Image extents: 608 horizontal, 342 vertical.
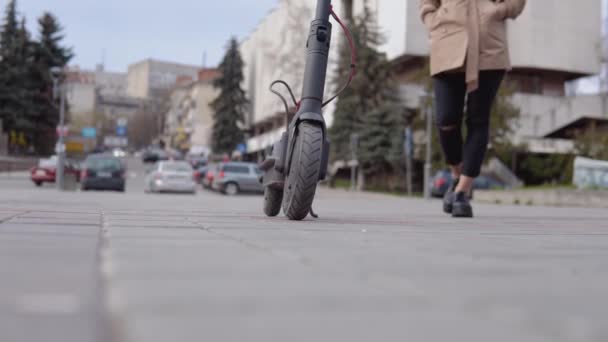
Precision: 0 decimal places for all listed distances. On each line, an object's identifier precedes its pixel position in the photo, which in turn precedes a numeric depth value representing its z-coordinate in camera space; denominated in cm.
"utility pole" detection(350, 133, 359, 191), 3008
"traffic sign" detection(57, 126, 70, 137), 3370
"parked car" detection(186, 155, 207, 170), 6012
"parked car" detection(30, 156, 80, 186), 3394
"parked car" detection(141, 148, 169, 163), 7675
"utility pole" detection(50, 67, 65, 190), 2785
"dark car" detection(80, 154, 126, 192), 2600
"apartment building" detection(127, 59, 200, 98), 17600
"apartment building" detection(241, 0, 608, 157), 4278
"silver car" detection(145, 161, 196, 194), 2800
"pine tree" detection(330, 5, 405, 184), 3919
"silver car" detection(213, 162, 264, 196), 3103
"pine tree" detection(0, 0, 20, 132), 5606
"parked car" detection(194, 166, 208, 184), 4382
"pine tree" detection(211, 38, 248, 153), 7325
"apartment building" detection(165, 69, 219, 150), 11025
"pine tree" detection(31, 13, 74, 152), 5966
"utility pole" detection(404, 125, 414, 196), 2719
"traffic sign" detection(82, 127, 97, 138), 8656
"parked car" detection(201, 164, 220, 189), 3575
